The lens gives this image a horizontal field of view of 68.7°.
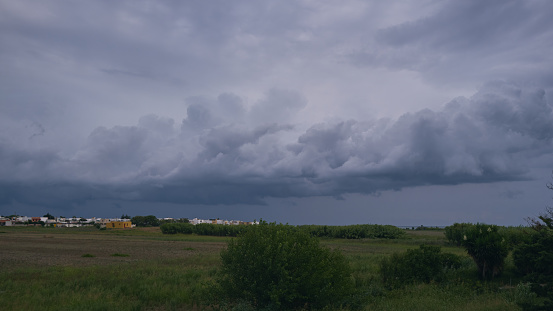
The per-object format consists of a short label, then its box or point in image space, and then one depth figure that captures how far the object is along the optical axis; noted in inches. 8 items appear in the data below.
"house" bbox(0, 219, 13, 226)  7628.9
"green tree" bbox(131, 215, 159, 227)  7623.0
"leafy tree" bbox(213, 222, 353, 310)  546.0
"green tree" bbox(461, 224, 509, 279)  784.9
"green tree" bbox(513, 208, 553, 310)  405.1
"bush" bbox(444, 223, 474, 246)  2551.7
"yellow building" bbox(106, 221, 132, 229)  6195.9
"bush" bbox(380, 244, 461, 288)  802.2
